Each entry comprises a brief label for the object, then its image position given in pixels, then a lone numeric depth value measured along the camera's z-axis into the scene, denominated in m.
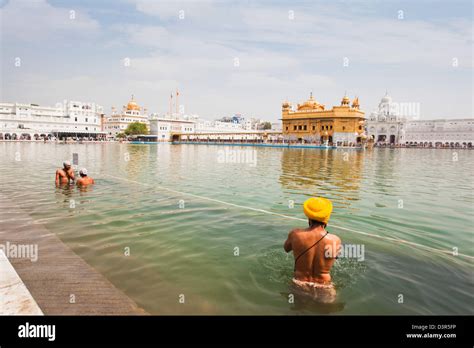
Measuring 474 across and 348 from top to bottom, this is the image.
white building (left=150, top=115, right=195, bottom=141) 91.69
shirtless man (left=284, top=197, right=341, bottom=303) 3.45
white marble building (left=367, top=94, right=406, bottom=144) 87.12
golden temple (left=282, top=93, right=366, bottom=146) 61.56
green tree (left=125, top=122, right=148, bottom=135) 89.19
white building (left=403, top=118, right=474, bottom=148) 81.00
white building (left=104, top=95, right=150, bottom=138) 98.56
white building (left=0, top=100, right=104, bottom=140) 75.19
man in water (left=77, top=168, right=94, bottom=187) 10.35
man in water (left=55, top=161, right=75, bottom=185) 10.55
